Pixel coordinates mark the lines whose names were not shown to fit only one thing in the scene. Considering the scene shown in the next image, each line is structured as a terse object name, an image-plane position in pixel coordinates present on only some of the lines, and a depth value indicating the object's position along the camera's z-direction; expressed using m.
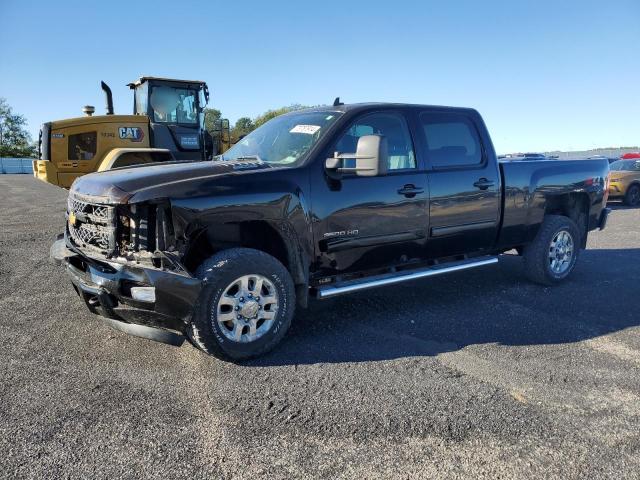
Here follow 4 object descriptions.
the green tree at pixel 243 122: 85.11
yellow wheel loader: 10.12
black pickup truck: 3.50
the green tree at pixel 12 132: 75.81
